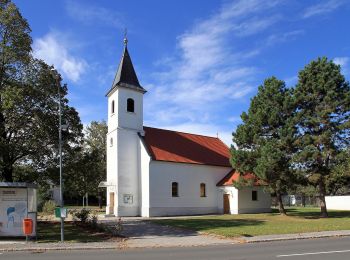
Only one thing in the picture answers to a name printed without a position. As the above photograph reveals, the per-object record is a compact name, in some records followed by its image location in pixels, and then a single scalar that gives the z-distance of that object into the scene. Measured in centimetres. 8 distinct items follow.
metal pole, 1873
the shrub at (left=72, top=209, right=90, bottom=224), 2728
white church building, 4059
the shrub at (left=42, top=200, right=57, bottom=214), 4362
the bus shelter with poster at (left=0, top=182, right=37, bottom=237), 1950
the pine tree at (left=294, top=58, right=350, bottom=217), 3350
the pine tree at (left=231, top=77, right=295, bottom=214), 3397
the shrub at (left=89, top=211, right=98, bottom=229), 2459
